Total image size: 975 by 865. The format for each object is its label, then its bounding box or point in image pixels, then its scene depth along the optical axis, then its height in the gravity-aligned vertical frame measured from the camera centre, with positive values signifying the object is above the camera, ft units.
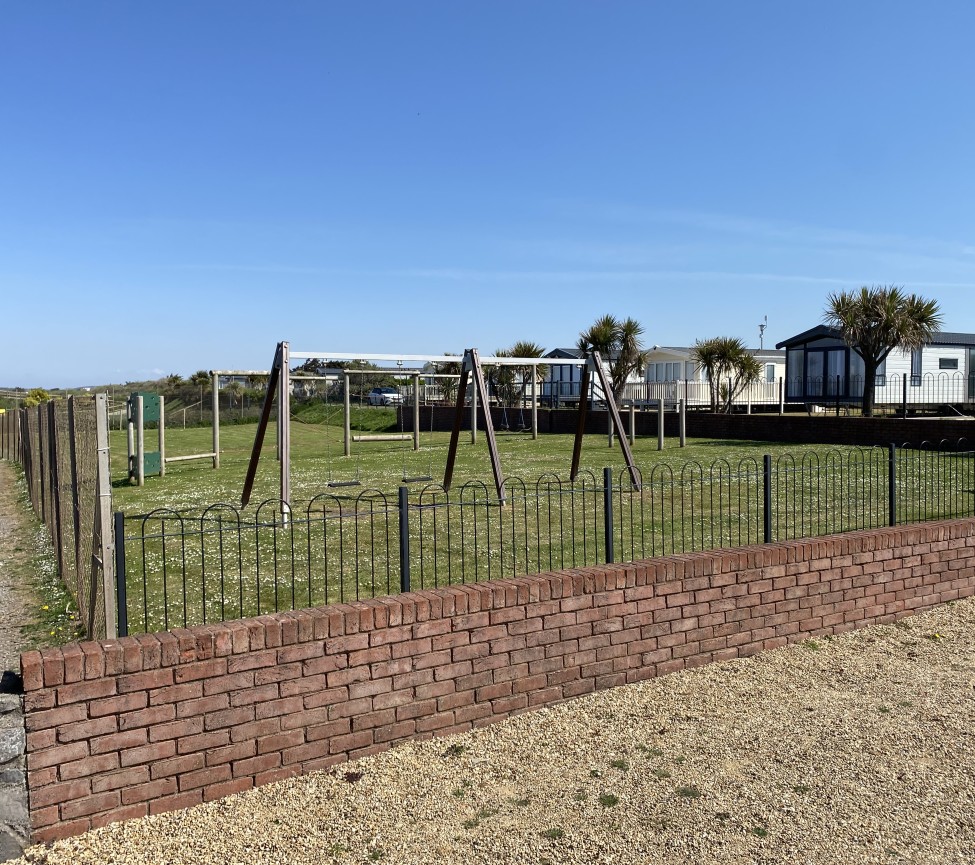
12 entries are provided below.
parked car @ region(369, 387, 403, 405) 123.09 +2.31
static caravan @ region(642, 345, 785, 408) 111.55 +4.81
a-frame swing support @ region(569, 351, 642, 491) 43.39 +0.44
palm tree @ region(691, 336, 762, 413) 96.99 +5.05
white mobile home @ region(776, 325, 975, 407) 105.50 +4.77
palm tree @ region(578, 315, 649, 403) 111.24 +8.17
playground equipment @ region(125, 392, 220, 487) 53.06 -0.93
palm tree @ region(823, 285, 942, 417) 80.79 +7.72
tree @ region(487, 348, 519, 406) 105.70 +3.39
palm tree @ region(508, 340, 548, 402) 117.99 +8.06
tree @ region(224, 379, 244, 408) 118.43 +3.57
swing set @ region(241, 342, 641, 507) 39.32 +0.28
